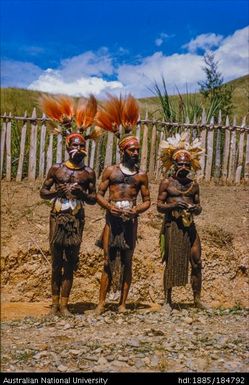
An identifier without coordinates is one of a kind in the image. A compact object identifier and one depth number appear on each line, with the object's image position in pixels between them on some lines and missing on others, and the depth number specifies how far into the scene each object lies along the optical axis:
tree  14.31
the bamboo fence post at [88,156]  10.81
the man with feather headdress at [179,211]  6.02
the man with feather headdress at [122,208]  5.79
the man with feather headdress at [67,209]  5.68
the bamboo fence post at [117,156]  10.65
